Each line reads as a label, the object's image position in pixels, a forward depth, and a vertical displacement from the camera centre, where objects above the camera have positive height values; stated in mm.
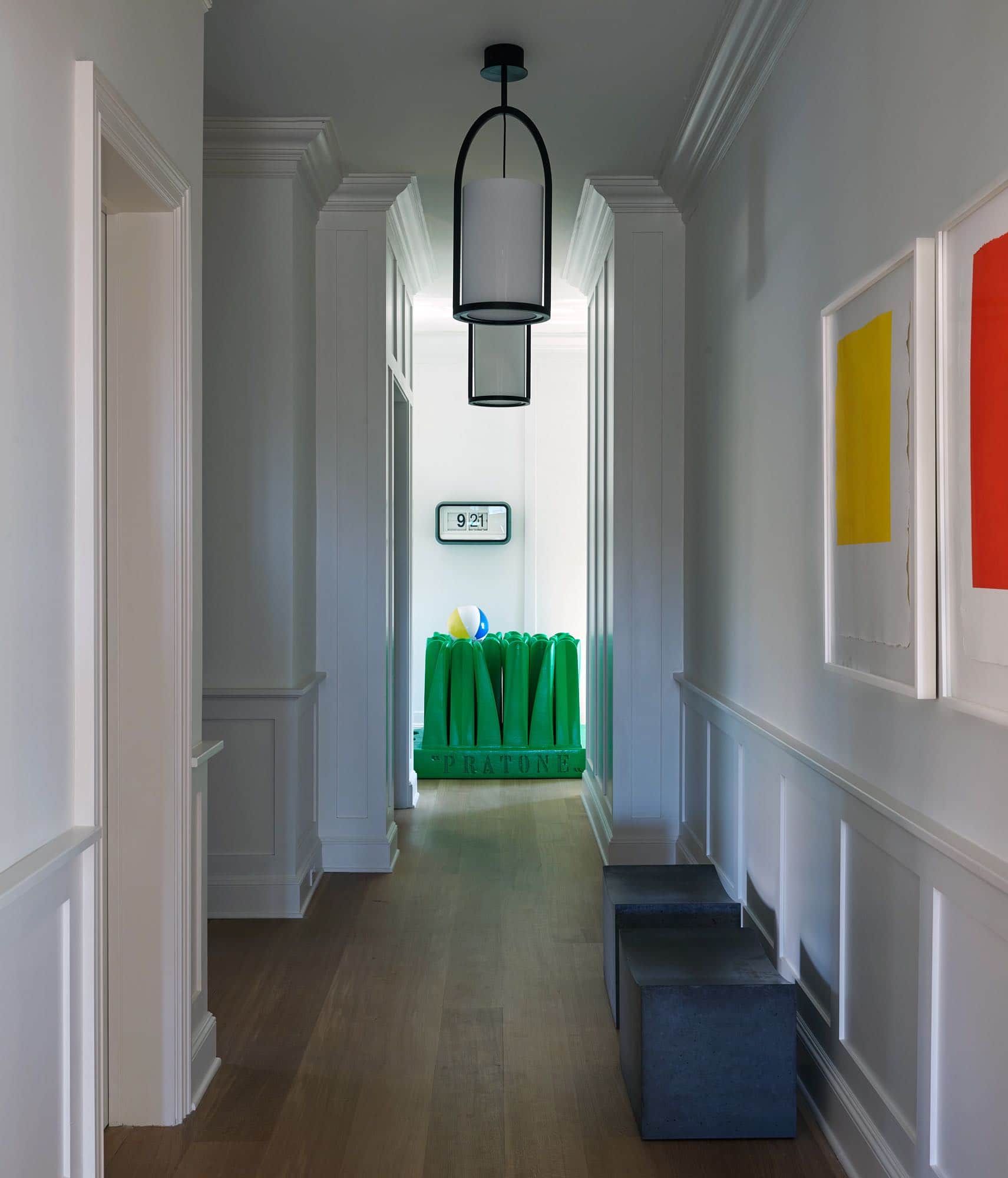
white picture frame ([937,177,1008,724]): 1653 +118
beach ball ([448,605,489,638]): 7441 -275
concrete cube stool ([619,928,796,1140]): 2416 -1042
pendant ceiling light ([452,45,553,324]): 3152 +946
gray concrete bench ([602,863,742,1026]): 3062 -906
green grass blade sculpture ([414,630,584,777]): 6547 -796
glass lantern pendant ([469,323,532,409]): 4707 +908
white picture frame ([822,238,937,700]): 1888 +66
